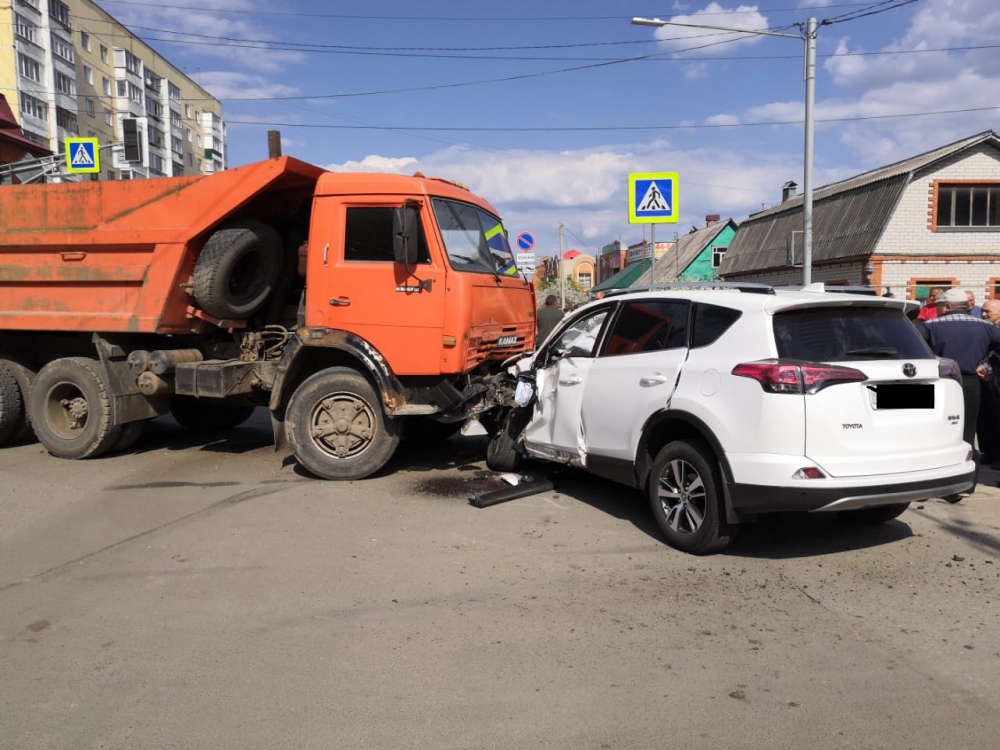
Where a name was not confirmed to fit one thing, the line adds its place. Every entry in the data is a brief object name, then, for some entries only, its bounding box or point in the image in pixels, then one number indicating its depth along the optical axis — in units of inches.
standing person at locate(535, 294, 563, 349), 466.6
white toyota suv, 172.9
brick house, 978.7
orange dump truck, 266.2
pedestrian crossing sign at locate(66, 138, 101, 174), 696.4
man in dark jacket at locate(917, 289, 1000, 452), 261.1
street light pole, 553.9
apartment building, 1894.7
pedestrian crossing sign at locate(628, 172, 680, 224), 416.2
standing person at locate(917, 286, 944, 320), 419.5
